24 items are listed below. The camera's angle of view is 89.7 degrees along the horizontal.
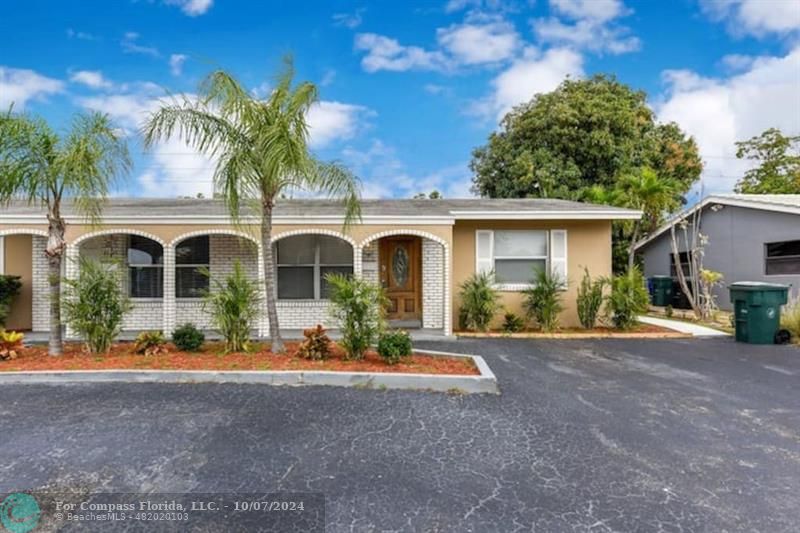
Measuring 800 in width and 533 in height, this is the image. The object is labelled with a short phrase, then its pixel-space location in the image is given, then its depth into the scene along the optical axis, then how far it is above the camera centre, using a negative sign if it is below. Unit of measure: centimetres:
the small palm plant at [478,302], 981 -58
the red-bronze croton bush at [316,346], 645 -106
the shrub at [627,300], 998 -58
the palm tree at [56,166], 626 +186
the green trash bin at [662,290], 1524 -52
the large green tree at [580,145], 1806 +628
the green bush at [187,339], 695 -101
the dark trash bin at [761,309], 870 -74
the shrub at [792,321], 884 -101
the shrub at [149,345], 681 -108
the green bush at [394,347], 605 -103
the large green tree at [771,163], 2244 +655
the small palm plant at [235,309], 674 -48
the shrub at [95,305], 660 -39
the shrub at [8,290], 871 -17
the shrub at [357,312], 625 -52
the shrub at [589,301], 1007 -60
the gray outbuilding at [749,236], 1220 +130
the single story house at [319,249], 888 +76
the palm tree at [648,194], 1245 +264
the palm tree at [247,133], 620 +234
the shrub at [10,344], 649 -103
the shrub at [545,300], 994 -55
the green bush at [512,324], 1005 -115
